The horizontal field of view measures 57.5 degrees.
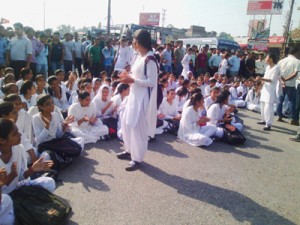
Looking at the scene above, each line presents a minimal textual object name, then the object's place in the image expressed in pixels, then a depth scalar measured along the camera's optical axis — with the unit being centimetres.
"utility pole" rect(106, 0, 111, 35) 1786
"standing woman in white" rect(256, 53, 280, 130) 680
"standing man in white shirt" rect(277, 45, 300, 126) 750
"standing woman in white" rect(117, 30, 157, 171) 387
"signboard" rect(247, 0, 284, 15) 3797
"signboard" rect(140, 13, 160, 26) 5338
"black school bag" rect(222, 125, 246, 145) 566
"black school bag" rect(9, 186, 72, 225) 250
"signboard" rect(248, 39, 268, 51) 2962
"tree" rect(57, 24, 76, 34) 9131
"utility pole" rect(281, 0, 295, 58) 2128
